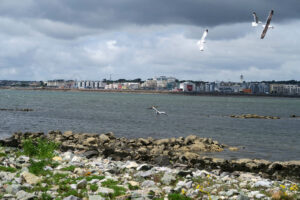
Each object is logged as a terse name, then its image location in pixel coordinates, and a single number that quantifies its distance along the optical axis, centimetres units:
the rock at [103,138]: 3381
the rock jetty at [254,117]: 8392
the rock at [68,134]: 3493
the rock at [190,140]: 3416
